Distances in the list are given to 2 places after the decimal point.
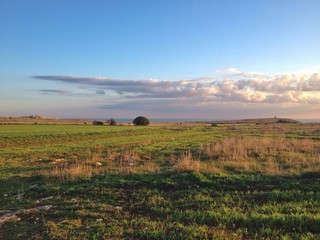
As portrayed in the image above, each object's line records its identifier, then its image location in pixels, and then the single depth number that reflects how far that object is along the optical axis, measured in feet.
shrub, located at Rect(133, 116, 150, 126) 359.05
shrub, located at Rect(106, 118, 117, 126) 351.07
